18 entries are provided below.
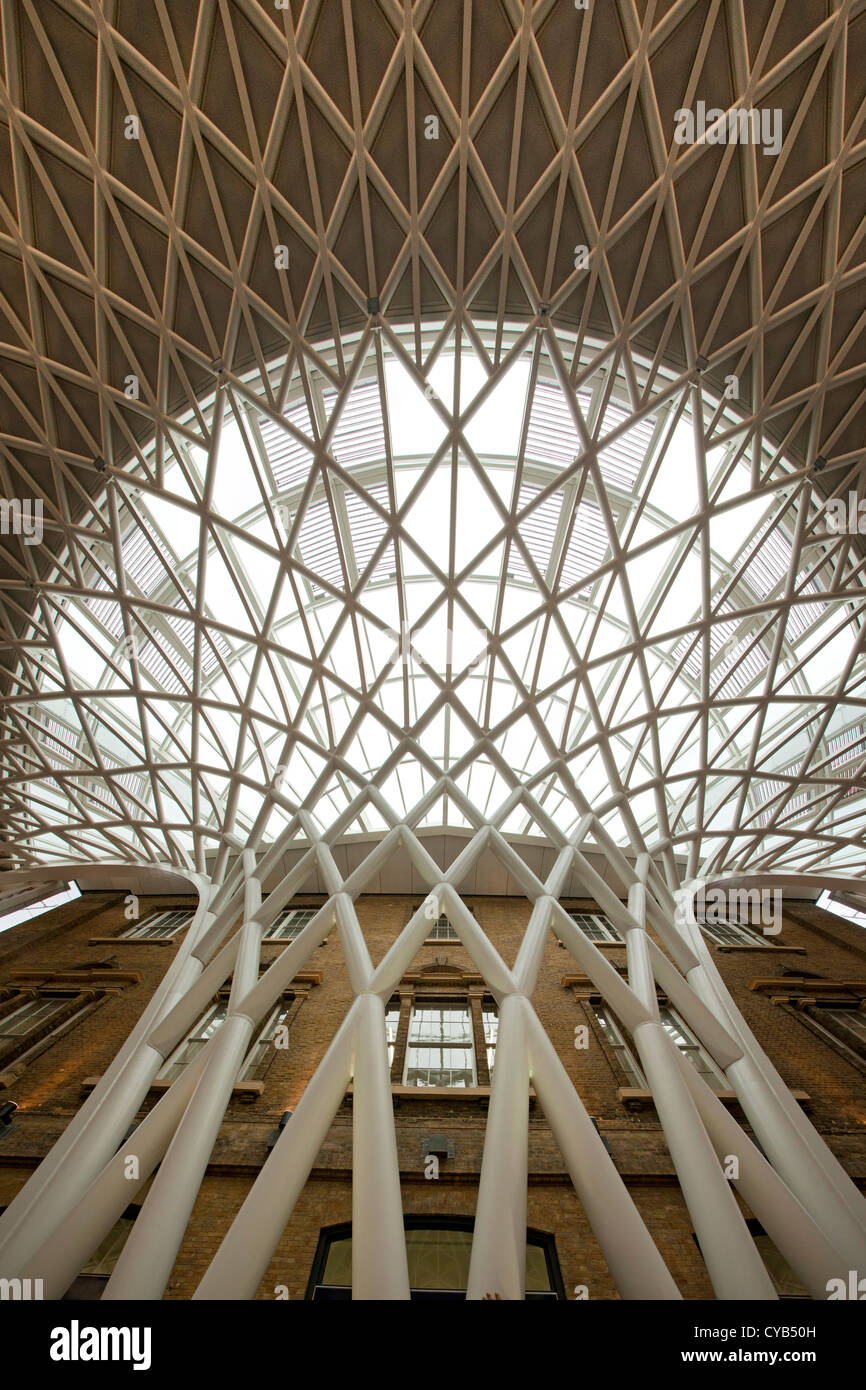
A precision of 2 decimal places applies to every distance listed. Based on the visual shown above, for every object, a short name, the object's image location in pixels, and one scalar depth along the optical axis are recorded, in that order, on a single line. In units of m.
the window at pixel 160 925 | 28.00
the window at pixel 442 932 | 25.76
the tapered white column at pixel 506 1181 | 8.48
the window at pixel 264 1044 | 18.42
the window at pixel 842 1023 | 19.75
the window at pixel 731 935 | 26.34
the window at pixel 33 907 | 29.58
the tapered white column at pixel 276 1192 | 8.61
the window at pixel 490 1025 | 19.39
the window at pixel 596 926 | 26.21
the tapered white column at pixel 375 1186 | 8.46
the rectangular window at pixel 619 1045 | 18.16
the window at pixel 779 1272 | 13.15
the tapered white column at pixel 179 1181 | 8.93
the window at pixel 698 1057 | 18.72
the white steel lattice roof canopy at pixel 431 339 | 11.42
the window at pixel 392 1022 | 19.89
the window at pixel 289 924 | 26.59
